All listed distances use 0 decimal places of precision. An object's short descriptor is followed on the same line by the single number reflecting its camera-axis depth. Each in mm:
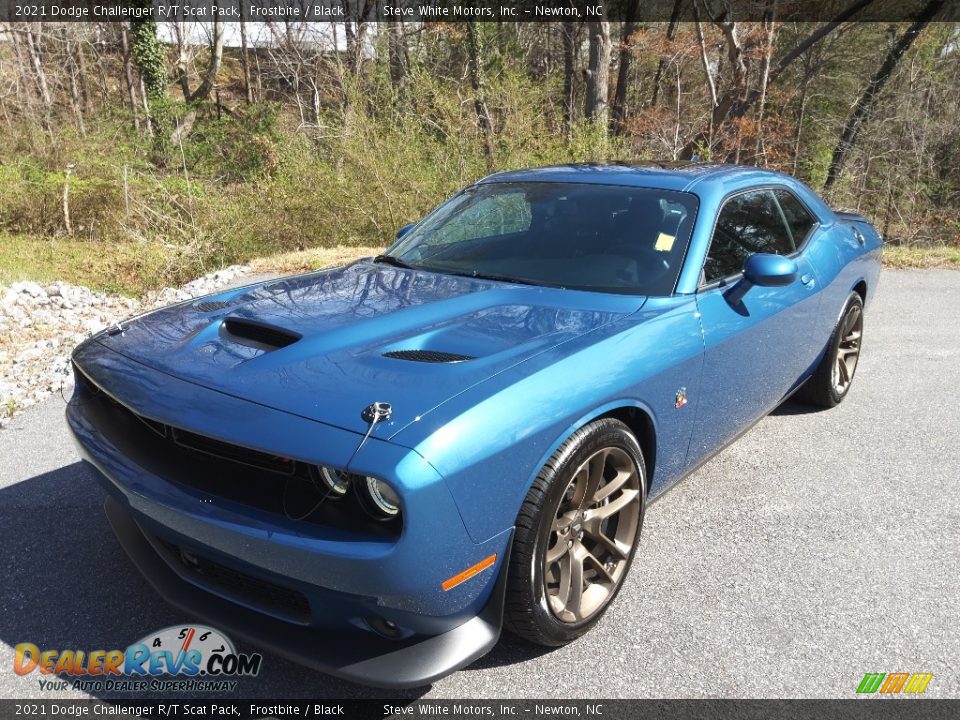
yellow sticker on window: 3117
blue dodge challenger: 1857
